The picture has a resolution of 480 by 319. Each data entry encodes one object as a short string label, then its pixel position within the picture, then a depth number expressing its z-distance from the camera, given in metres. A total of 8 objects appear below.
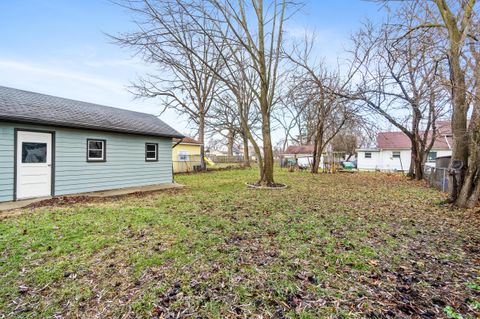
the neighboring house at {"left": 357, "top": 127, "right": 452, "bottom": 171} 21.05
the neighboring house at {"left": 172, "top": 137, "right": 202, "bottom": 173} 17.94
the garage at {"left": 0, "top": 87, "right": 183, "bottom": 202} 6.54
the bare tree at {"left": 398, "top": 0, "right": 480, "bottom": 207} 5.31
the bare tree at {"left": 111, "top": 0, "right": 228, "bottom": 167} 7.16
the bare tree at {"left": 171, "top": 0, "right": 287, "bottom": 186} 8.52
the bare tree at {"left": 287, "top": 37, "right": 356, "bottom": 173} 9.49
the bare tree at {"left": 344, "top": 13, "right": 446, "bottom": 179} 6.93
